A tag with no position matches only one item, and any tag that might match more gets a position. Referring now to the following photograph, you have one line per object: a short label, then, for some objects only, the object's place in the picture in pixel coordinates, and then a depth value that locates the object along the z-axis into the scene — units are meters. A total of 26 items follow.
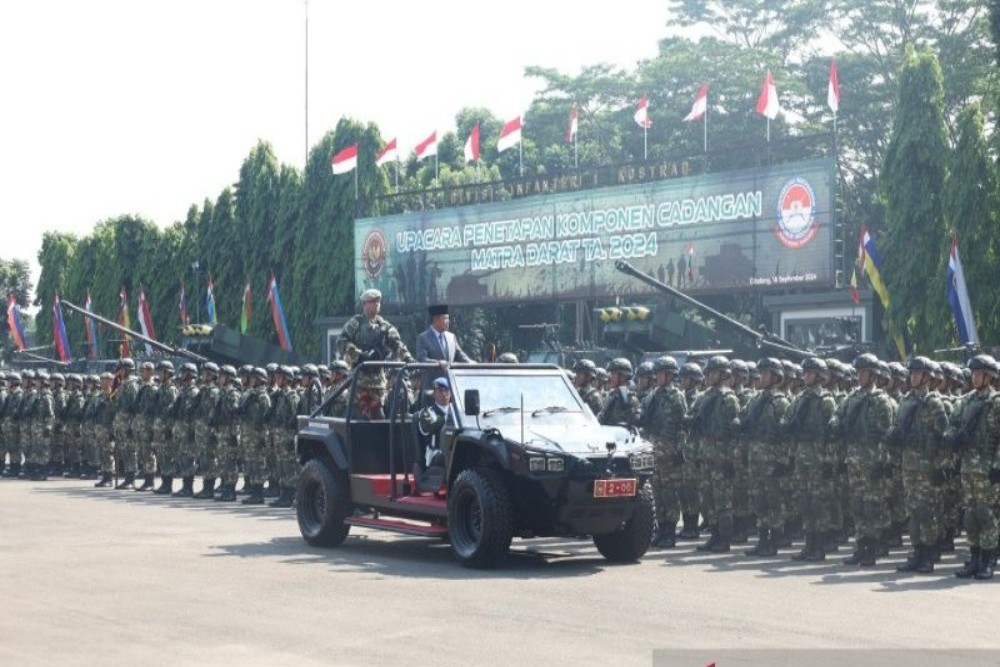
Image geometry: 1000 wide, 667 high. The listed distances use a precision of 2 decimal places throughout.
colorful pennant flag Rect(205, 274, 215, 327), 55.02
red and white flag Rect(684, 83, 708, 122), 40.00
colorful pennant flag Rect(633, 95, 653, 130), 41.56
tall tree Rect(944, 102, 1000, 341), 31.47
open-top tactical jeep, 13.79
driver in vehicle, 14.98
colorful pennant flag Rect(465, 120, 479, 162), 46.06
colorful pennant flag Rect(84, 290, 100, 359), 59.13
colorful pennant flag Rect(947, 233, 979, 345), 28.69
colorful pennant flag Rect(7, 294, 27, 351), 54.04
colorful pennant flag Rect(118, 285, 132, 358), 61.91
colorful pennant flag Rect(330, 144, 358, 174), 48.72
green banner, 34.31
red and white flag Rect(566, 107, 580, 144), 43.92
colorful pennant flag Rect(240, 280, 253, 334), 53.09
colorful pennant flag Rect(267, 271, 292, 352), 47.84
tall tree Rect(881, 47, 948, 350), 32.47
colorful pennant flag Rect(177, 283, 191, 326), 58.59
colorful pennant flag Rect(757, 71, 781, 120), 36.81
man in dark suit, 16.03
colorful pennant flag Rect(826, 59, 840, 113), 35.25
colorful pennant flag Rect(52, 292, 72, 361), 52.88
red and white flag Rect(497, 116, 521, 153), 43.75
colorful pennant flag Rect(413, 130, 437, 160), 46.47
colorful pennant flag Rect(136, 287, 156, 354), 55.22
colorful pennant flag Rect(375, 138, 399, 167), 47.63
